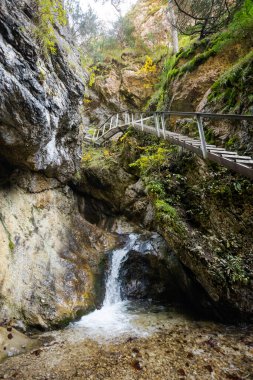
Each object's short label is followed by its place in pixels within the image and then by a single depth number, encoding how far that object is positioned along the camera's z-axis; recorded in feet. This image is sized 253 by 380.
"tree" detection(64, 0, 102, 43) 66.63
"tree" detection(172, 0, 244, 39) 38.15
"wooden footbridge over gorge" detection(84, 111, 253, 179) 14.93
